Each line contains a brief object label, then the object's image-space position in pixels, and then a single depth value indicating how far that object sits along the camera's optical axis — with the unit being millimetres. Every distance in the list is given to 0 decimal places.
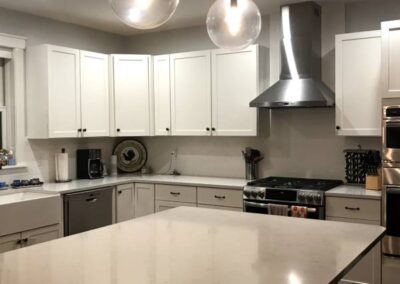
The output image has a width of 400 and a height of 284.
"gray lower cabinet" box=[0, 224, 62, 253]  3545
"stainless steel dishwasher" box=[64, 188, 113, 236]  4184
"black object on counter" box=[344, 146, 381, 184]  4141
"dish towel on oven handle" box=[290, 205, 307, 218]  3871
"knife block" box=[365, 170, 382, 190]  3914
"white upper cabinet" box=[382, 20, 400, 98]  3658
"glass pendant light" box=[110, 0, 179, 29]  1912
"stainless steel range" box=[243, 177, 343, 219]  3848
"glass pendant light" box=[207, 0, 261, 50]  2307
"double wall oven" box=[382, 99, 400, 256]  3590
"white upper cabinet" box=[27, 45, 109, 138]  4445
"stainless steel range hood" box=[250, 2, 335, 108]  4172
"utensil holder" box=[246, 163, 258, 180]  4816
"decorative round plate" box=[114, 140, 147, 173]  5555
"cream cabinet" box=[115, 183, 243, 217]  4391
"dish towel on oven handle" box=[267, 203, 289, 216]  3949
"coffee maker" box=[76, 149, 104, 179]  5023
